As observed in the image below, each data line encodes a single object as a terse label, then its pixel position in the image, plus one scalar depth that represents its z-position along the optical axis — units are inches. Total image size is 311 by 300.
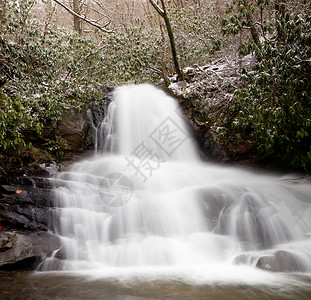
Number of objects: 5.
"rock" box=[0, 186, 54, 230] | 195.5
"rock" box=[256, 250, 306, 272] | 164.6
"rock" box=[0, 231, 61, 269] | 168.1
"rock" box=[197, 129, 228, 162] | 330.0
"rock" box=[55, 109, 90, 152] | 338.6
